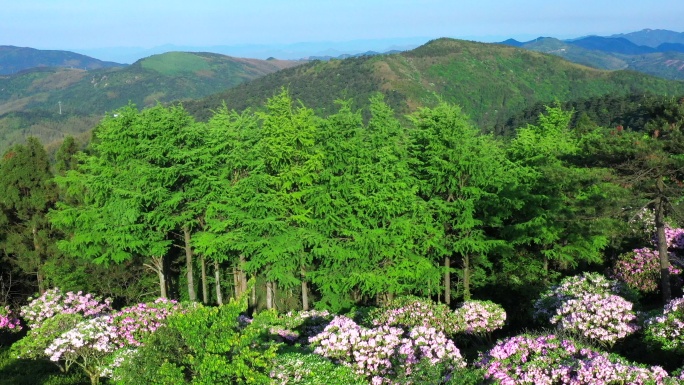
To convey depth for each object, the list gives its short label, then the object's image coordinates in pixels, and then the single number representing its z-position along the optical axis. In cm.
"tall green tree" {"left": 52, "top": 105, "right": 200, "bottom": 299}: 2006
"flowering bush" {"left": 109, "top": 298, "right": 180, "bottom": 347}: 1369
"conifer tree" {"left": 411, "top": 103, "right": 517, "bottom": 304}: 2047
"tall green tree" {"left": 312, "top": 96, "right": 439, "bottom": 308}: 1939
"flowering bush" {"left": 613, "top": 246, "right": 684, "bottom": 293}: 1930
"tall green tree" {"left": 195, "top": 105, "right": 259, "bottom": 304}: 1989
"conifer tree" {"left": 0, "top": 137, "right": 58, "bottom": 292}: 2673
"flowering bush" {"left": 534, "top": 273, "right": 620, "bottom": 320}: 1555
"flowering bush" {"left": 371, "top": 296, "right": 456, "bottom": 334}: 1545
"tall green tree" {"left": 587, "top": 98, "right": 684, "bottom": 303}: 1529
